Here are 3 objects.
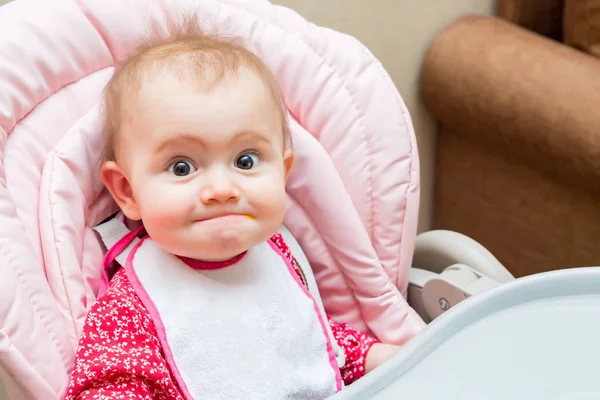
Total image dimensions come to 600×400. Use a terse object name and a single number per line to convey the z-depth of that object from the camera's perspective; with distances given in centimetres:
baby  112
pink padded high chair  111
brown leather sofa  138
